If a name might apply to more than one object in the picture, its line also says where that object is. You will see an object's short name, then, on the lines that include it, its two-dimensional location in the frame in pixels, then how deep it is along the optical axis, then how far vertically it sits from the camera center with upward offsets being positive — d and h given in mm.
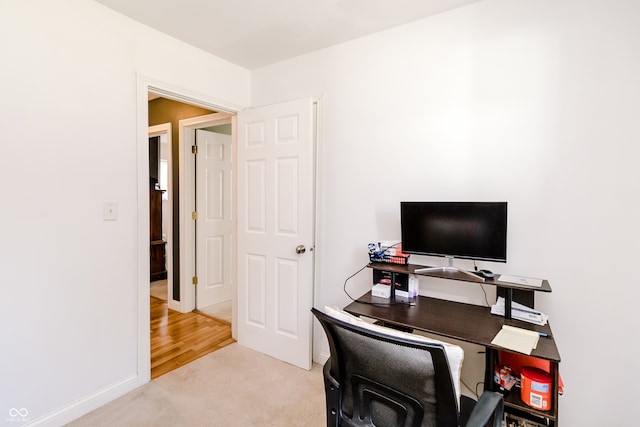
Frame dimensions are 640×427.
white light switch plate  1979 -67
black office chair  946 -599
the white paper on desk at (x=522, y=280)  1566 -403
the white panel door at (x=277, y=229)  2421 -225
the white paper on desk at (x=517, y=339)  1305 -601
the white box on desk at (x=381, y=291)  1995 -568
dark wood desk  1294 -619
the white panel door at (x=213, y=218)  3623 -199
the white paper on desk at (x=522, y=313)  1556 -568
